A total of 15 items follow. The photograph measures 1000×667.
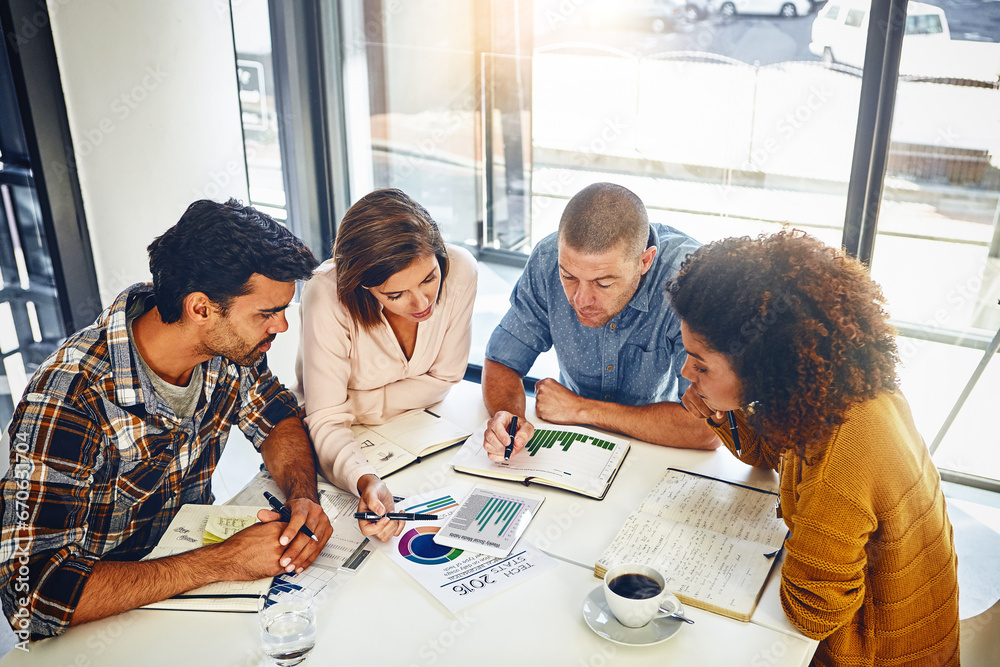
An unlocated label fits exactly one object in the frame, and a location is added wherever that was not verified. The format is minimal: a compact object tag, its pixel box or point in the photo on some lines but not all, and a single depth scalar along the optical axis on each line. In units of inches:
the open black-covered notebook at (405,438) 70.0
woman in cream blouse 71.9
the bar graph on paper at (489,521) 58.3
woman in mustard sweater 48.4
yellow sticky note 58.2
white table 47.9
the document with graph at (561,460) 65.6
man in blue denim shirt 72.4
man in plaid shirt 50.7
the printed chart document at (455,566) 53.4
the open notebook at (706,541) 52.2
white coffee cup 48.6
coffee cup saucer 48.3
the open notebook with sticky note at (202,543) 52.3
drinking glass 47.2
